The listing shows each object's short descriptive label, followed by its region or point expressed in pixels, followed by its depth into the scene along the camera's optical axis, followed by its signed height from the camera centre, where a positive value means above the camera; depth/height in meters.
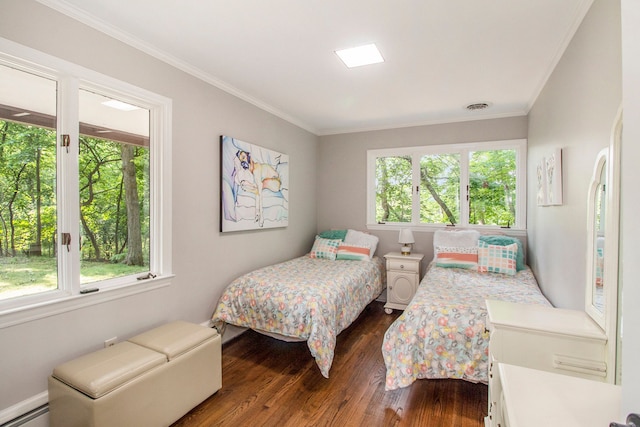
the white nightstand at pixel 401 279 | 3.78 -0.86
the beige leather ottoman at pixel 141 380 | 1.50 -0.92
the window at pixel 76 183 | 1.68 +0.16
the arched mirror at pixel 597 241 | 1.43 -0.14
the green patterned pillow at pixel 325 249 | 3.96 -0.51
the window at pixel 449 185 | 3.76 +0.33
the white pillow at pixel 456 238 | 3.62 -0.34
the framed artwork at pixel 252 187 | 2.92 +0.24
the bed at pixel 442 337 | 1.99 -0.85
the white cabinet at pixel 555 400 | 0.82 -0.55
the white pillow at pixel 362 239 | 4.04 -0.39
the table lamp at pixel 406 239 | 3.96 -0.37
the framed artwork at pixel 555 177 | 2.14 +0.24
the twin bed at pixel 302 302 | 2.36 -0.79
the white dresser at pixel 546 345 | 1.33 -0.62
